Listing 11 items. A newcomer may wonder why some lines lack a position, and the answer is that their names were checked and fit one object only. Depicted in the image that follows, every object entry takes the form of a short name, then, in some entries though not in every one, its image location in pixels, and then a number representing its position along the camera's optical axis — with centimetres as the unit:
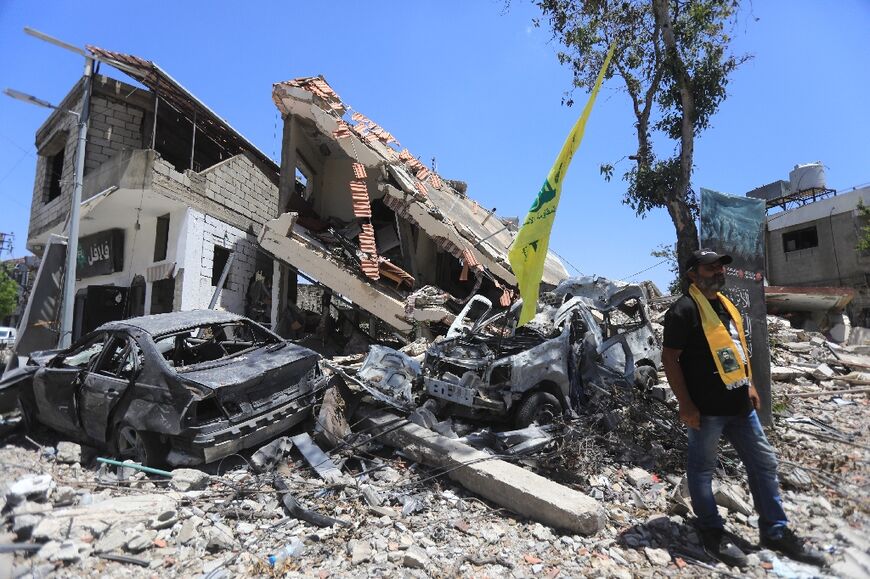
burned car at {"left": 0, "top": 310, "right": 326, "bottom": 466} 450
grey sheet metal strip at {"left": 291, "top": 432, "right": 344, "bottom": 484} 465
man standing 293
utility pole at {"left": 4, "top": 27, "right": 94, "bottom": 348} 997
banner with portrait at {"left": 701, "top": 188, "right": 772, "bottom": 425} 496
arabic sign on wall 1481
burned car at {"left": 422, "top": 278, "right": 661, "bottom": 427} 558
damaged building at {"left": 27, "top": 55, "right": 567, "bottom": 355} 1162
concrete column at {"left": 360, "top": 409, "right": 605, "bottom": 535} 348
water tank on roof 2471
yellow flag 530
